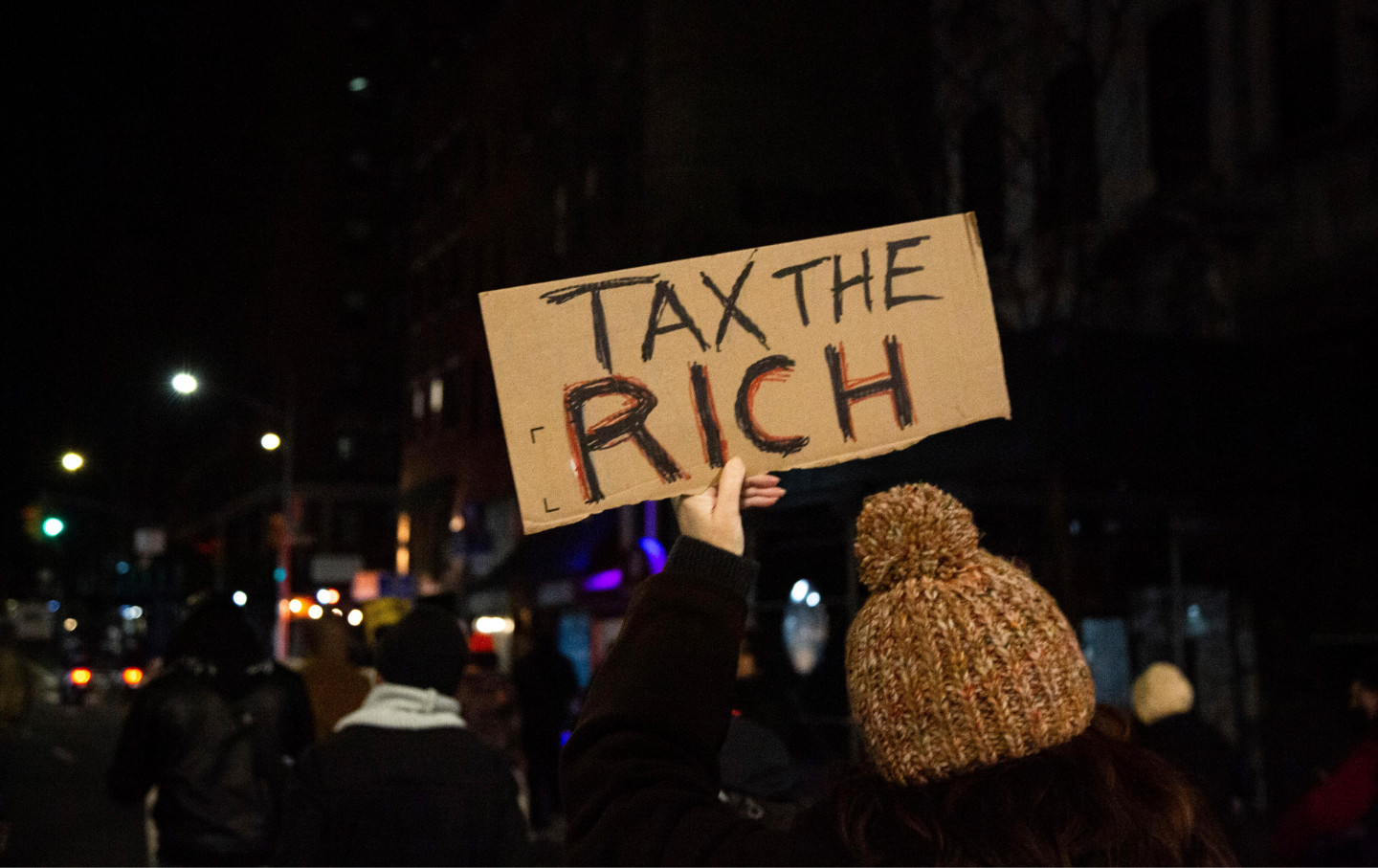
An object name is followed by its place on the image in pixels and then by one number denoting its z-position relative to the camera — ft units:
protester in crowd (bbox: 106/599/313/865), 18.31
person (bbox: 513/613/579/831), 42.22
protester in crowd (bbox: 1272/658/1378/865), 18.19
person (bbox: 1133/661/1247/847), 21.98
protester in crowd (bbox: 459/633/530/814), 31.17
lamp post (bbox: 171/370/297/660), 122.95
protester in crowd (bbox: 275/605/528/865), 13.96
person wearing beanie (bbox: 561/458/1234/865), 5.42
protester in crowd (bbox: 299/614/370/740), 25.27
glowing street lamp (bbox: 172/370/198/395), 60.44
